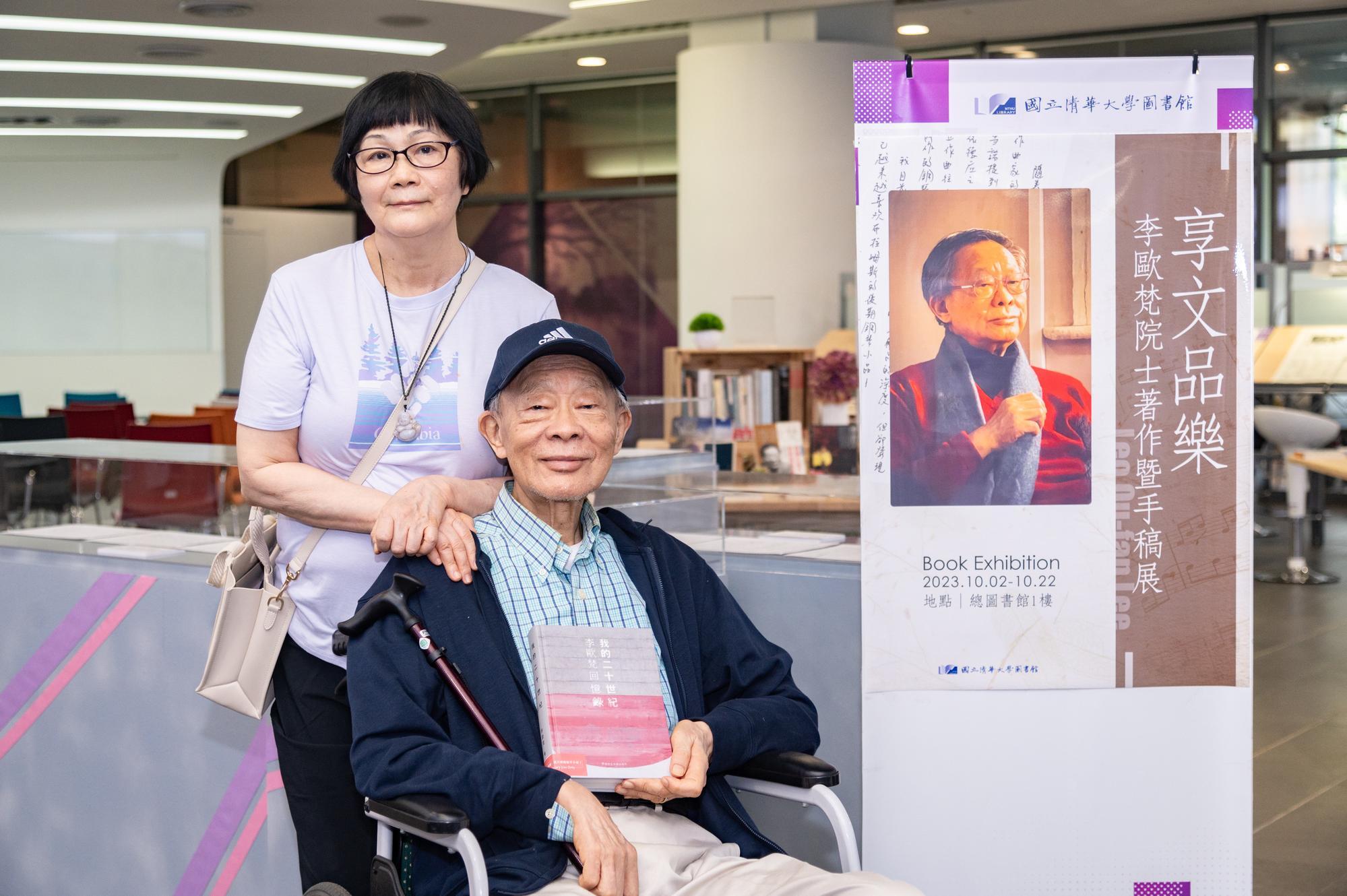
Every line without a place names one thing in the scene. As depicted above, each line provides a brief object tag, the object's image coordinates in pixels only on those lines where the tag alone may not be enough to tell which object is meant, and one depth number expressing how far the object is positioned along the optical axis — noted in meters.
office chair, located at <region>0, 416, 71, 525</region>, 3.78
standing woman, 1.96
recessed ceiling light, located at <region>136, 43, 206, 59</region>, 8.41
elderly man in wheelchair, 1.80
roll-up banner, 2.30
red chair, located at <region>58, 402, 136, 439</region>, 8.42
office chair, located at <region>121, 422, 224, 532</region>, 3.59
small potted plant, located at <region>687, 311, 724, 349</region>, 7.32
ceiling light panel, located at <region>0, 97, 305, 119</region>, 10.34
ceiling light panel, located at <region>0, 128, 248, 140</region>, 11.91
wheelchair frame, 1.71
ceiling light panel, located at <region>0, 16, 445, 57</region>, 7.82
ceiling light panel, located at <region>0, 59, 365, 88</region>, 8.95
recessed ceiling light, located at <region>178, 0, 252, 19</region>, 7.46
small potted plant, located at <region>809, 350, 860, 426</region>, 6.63
